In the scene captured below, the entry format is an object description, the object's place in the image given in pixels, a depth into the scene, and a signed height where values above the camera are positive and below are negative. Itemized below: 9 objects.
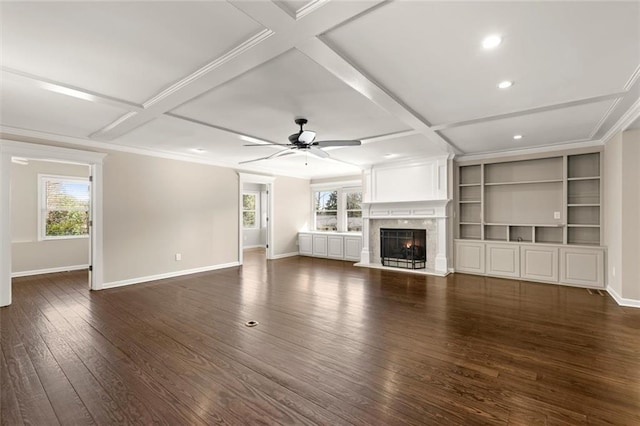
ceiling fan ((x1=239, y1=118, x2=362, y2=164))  3.74 +0.91
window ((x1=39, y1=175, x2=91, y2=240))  6.57 +0.11
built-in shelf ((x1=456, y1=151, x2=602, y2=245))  5.41 +0.25
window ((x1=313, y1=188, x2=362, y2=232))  8.72 +0.09
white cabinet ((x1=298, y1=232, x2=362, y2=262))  8.11 -0.92
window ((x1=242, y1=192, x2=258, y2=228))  10.88 +0.08
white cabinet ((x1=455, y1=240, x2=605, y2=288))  5.09 -0.91
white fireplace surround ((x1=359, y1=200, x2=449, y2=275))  6.34 -0.14
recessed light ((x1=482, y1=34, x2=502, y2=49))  2.16 +1.26
